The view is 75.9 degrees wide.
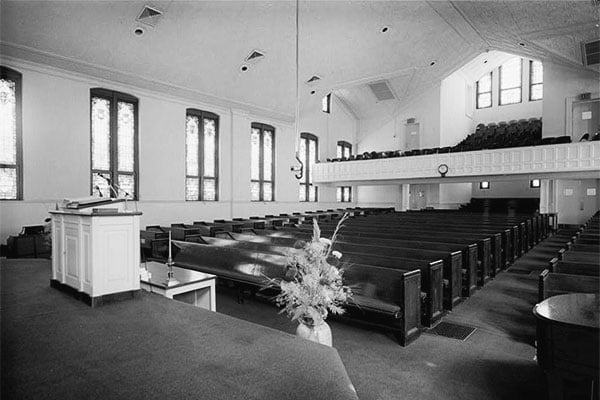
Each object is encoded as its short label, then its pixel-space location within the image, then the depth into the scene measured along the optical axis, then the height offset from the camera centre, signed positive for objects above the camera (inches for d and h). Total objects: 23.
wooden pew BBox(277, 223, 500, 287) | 229.1 -28.6
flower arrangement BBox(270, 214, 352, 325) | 115.3 -27.5
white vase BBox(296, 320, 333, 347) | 115.5 -41.4
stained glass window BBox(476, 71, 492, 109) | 751.1 +206.0
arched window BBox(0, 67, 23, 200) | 323.9 +50.8
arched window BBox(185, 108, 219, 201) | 469.7 +50.3
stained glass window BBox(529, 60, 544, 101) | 677.9 +207.1
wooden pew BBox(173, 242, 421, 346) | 146.0 -40.5
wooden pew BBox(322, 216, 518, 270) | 257.0 -26.8
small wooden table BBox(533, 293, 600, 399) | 75.4 -30.3
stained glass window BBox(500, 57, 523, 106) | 708.0 +214.3
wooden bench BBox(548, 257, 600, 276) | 151.6 -29.1
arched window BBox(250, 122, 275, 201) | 550.3 +50.0
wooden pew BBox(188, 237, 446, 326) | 161.3 -32.9
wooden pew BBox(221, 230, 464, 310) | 183.2 -30.9
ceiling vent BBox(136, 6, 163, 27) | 319.8 +152.6
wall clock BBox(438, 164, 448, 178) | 525.7 +36.6
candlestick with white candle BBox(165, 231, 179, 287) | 145.7 -33.2
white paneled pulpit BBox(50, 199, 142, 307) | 122.0 -19.0
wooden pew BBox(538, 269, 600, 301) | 132.3 -31.6
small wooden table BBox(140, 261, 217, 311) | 144.8 -34.9
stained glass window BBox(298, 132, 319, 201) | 638.5 +60.0
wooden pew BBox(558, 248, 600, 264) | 166.2 -27.5
